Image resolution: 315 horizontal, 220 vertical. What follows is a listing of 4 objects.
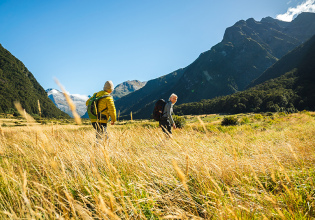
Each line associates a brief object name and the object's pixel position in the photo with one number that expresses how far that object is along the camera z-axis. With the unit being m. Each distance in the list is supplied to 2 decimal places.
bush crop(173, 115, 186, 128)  17.45
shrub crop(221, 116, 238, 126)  21.62
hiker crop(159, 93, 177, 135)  5.99
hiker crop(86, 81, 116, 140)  4.32
